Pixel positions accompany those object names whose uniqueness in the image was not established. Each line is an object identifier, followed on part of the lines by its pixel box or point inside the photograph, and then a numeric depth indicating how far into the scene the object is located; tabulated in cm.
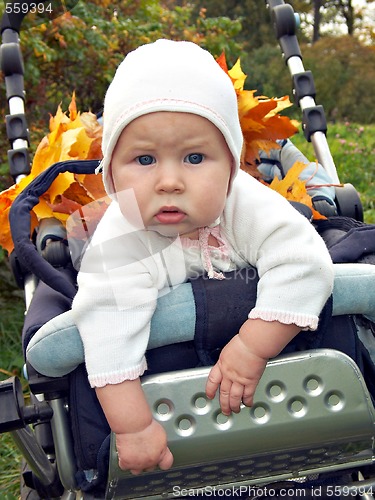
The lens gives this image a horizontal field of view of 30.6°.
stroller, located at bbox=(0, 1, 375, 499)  133
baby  129
